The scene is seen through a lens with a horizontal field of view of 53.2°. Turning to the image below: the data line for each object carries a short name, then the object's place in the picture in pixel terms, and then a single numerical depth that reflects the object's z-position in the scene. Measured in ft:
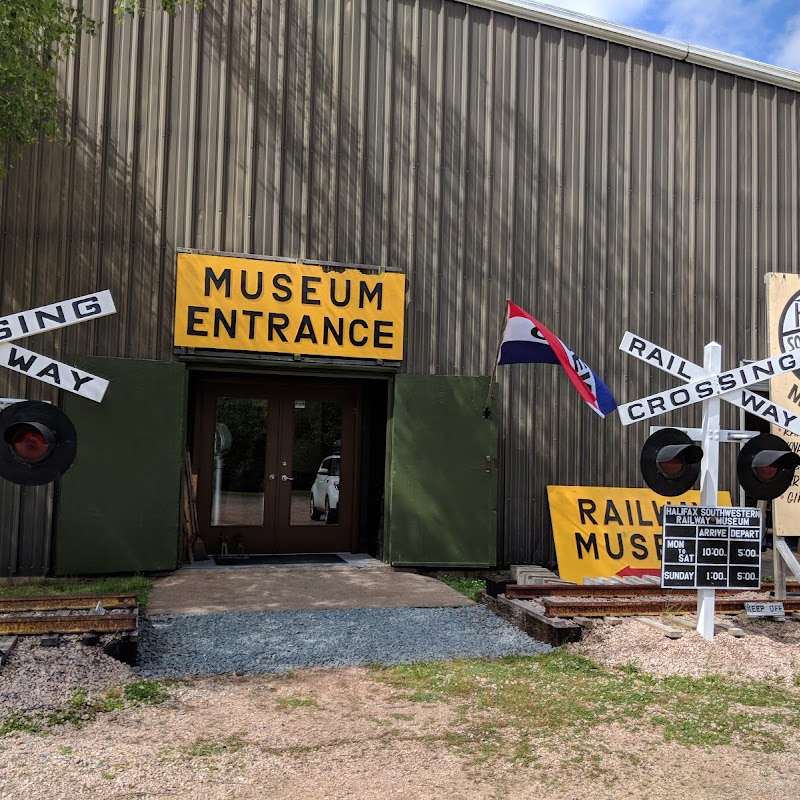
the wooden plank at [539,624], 21.86
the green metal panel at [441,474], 33.35
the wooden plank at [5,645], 17.75
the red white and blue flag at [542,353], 26.91
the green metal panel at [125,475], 29.89
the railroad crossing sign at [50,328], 18.23
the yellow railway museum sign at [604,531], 34.37
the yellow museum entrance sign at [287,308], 31.73
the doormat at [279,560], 33.71
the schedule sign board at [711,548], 22.11
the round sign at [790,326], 25.53
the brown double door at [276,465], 35.55
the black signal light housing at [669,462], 21.62
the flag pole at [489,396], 33.60
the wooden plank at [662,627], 22.07
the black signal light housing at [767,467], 22.22
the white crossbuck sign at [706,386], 22.13
